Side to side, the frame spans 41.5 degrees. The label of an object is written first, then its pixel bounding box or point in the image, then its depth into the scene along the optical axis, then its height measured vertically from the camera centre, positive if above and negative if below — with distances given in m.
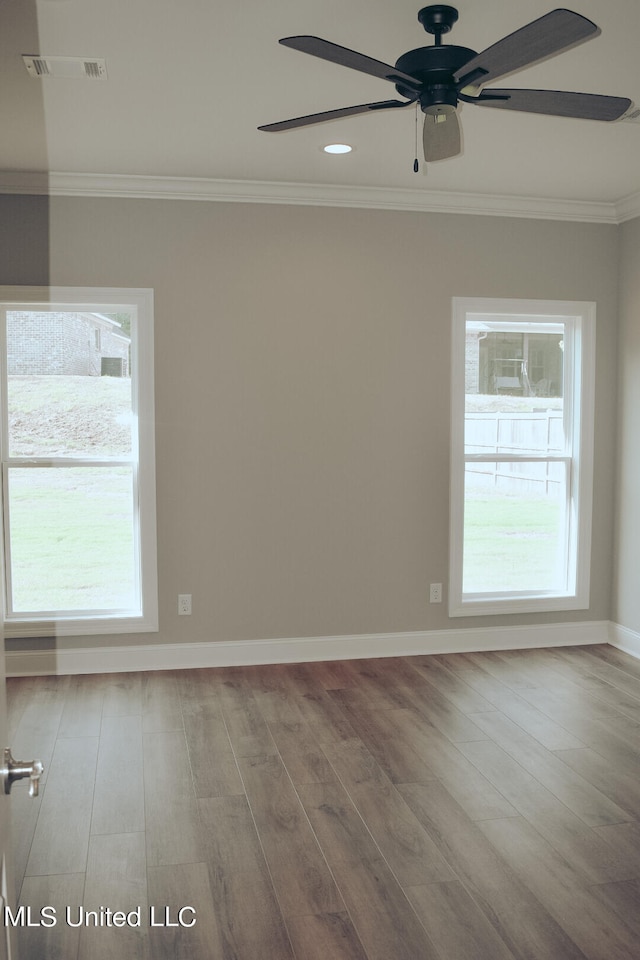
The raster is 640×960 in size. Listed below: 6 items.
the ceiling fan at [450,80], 2.05 +0.92
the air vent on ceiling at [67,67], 2.96 +1.27
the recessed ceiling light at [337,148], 3.92 +1.28
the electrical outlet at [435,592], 5.04 -1.01
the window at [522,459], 5.08 -0.23
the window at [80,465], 4.59 -0.24
